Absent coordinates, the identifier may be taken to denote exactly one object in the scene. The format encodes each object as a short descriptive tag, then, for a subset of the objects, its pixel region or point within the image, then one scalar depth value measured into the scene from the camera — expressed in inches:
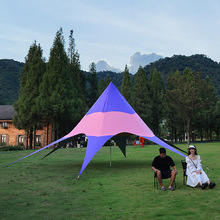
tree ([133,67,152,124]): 1979.6
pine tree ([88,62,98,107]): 2135.8
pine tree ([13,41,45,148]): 1380.4
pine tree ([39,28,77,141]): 1352.1
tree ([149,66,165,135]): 2065.7
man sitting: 326.0
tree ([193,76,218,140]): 2088.5
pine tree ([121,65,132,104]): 2081.7
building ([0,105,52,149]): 1777.8
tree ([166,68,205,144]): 1579.7
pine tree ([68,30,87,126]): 1685.4
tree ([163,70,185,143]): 2052.3
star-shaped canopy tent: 490.9
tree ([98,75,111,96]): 2377.0
